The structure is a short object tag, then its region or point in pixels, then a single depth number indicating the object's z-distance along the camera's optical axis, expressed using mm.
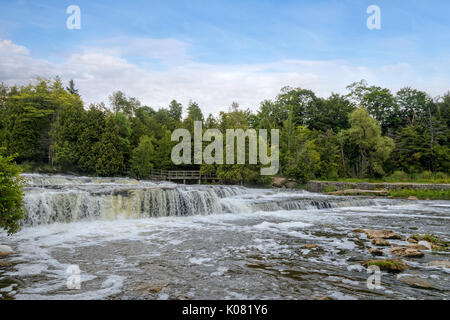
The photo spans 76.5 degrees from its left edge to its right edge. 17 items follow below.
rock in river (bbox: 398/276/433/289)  5375
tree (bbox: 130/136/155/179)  35531
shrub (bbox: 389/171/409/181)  30412
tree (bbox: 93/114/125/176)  35375
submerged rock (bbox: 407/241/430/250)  8031
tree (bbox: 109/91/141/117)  56000
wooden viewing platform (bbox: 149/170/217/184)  33688
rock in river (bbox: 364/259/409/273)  6203
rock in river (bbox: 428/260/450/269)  6582
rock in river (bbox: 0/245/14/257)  7105
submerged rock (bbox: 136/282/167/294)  5055
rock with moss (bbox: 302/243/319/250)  8133
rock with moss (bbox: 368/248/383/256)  7443
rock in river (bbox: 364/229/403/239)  9395
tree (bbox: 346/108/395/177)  33781
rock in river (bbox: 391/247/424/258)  7336
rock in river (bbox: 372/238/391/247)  8469
